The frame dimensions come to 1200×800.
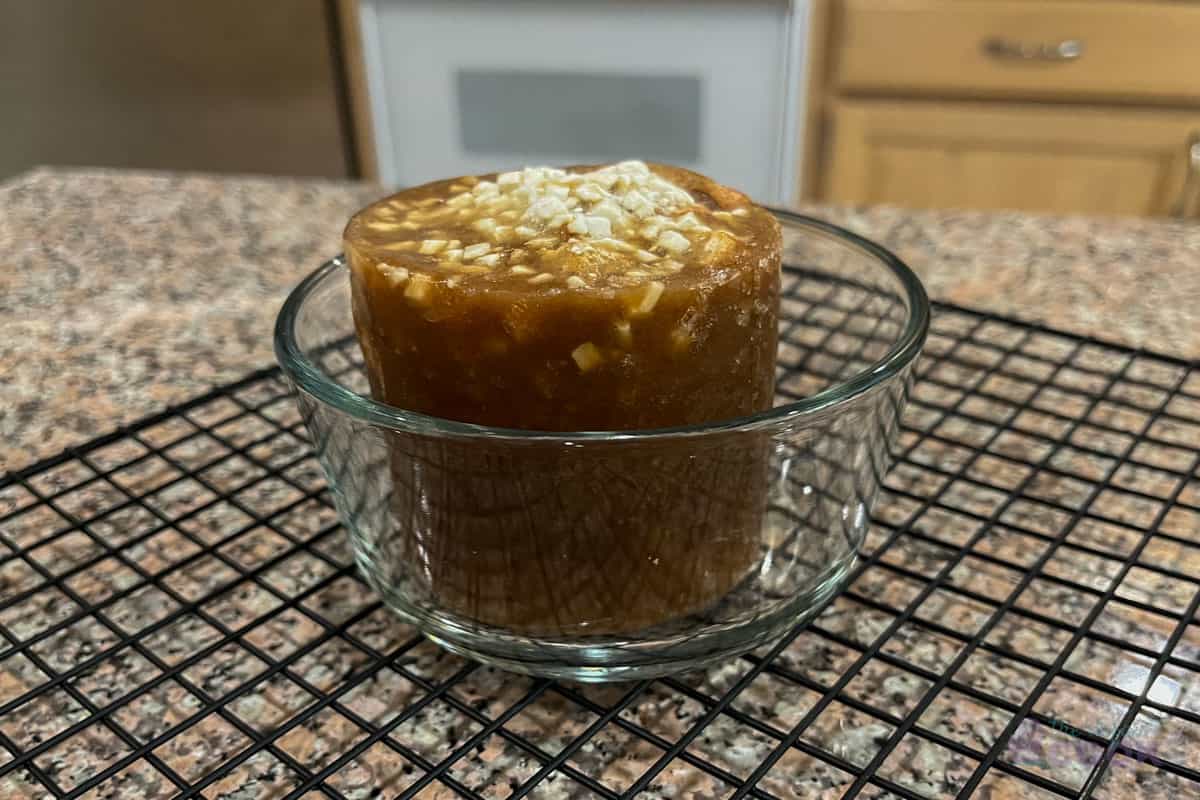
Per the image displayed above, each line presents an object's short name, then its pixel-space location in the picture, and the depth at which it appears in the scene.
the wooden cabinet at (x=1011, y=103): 1.57
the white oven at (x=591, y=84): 1.67
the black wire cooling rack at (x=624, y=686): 0.40
